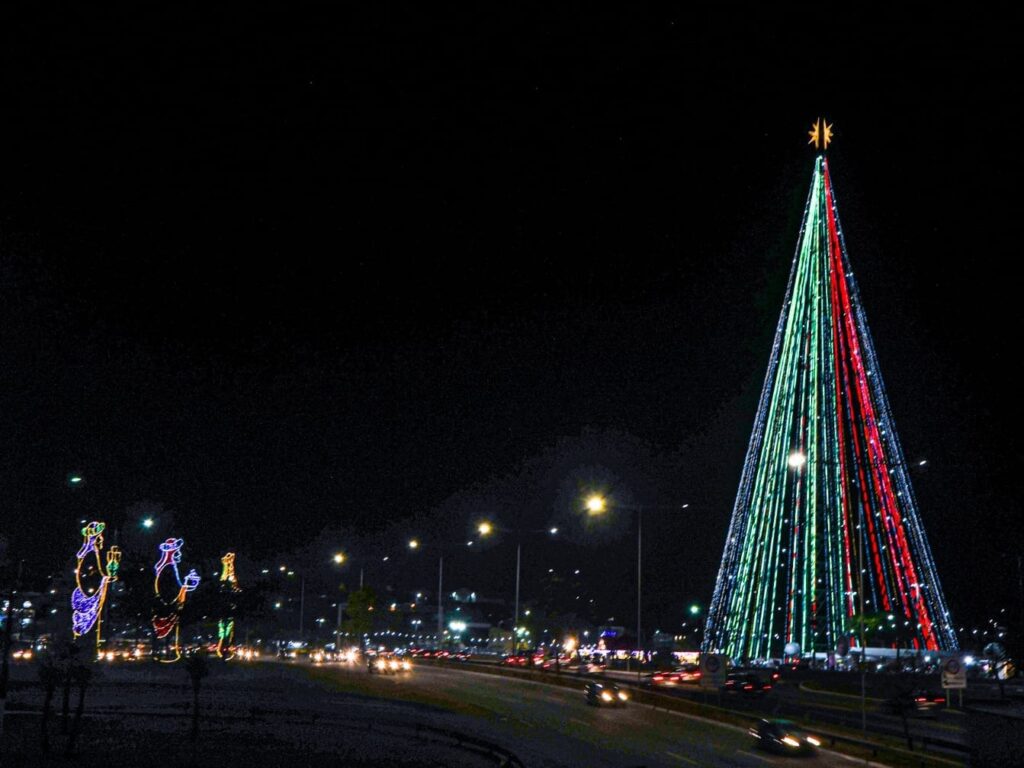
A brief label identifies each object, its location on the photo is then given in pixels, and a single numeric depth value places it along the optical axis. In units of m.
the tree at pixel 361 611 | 133.50
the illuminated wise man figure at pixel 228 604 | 100.19
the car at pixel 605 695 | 55.12
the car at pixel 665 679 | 69.49
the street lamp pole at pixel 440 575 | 96.62
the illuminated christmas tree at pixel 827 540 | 59.59
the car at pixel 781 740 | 35.34
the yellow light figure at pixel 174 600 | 83.75
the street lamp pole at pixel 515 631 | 78.81
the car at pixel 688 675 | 71.25
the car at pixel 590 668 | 80.75
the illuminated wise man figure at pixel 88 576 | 72.44
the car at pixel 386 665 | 81.00
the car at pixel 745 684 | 58.31
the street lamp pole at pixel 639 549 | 60.88
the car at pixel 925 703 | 49.34
